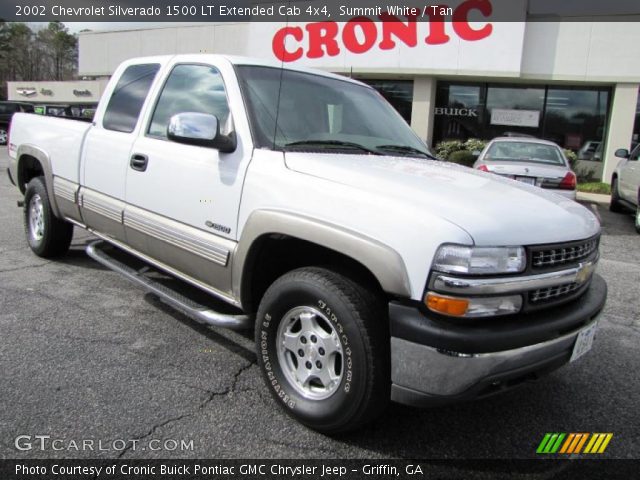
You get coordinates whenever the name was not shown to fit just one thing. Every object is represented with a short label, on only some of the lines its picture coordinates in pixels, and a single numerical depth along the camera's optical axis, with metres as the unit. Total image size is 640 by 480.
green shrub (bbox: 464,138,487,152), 18.14
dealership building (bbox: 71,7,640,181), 16.66
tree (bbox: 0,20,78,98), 74.57
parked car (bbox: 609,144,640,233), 9.68
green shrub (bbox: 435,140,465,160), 18.52
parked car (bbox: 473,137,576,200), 8.28
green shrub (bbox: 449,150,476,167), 17.22
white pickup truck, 2.20
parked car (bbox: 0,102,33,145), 21.97
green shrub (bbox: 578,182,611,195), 15.97
